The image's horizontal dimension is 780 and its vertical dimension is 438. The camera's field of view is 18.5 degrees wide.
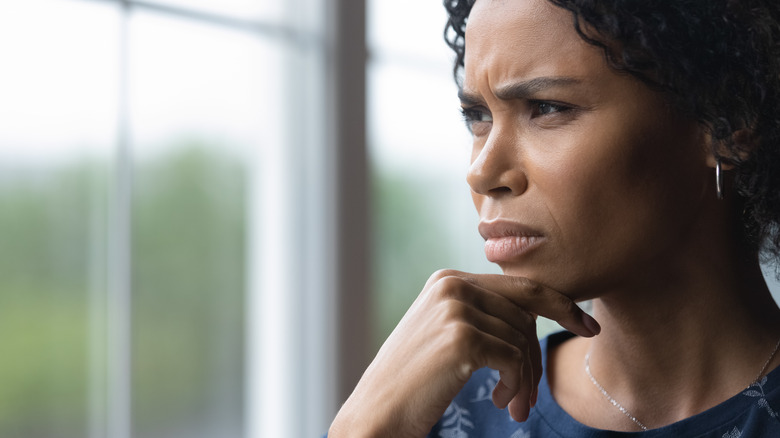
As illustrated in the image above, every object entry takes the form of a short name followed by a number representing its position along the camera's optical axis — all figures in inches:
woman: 46.8
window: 71.7
